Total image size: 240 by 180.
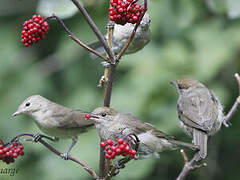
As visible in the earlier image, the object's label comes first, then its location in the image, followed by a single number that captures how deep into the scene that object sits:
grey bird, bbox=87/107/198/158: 7.78
